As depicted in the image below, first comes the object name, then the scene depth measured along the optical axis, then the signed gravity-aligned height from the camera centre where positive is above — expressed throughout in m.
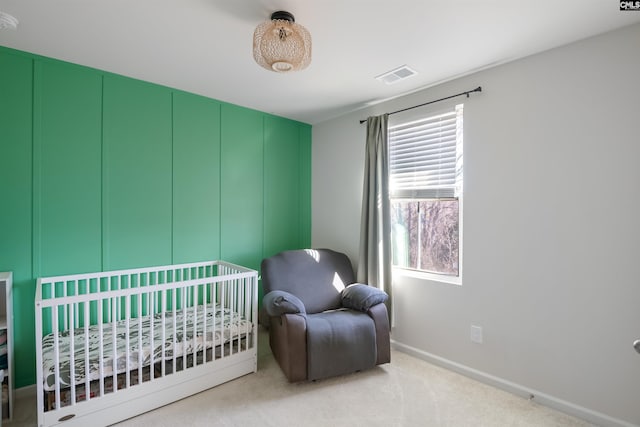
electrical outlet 2.51 -0.95
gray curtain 3.09 +0.01
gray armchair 2.38 -0.85
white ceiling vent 2.49 +1.15
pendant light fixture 1.72 +0.96
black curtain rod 2.50 +1.01
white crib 1.84 -0.89
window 2.74 +0.21
